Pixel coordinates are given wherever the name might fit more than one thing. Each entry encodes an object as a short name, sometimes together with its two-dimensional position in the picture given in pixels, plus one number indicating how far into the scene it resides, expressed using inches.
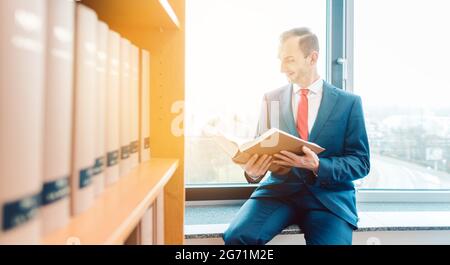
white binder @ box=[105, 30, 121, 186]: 23.0
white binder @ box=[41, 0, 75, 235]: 15.2
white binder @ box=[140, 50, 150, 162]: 32.9
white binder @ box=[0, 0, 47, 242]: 12.1
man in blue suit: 49.2
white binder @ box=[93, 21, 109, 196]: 20.8
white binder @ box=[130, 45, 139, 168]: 29.0
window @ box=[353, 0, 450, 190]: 72.4
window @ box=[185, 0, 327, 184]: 69.0
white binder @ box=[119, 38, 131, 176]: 26.0
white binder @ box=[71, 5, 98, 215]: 17.9
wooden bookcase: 29.7
